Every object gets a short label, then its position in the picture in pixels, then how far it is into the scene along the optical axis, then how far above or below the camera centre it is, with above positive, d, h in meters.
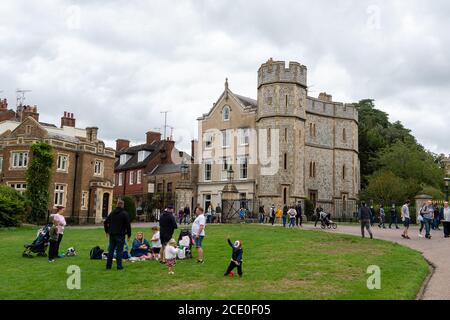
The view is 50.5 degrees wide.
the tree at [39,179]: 39.59 +2.31
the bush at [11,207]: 32.41 -0.07
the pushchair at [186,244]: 15.94 -1.14
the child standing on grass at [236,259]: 12.14 -1.21
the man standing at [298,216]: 32.68 -0.23
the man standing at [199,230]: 14.84 -0.62
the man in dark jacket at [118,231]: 13.41 -0.62
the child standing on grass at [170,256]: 12.75 -1.22
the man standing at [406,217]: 22.95 -0.10
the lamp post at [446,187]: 28.76 +1.74
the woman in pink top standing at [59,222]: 15.67 -0.47
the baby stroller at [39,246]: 16.62 -1.35
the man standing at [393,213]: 31.39 +0.12
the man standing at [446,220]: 22.78 -0.20
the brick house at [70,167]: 42.62 +3.76
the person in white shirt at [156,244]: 16.21 -1.16
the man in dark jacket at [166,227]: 14.32 -0.51
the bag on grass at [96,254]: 15.77 -1.50
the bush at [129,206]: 46.45 +0.30
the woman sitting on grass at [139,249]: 15.93 -1.33
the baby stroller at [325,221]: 29.94 -0.49
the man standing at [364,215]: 21.41 -0.04
